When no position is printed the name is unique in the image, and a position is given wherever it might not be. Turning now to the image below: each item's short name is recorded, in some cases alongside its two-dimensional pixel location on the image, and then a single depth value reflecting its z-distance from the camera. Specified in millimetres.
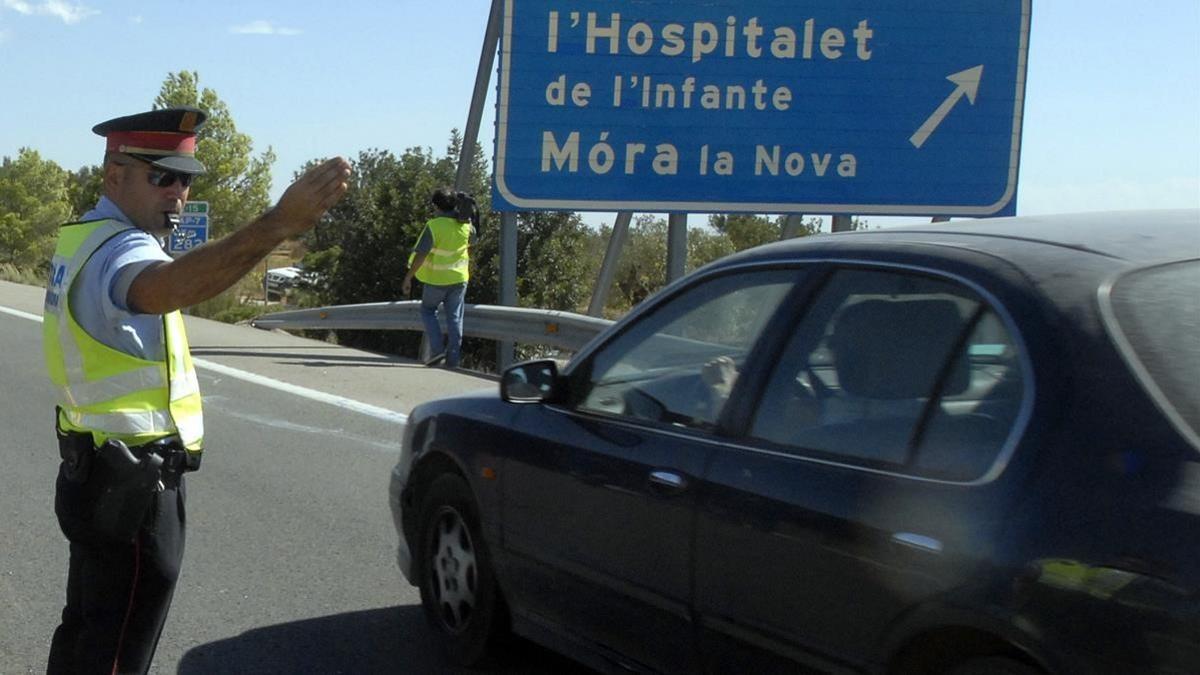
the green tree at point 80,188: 46775
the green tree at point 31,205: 74312
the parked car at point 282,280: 68250
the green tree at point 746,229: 37719
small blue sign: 21969
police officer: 3469
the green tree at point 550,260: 30766
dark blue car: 2943
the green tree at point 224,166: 51375
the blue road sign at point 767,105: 14938
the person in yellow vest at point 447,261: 14359
